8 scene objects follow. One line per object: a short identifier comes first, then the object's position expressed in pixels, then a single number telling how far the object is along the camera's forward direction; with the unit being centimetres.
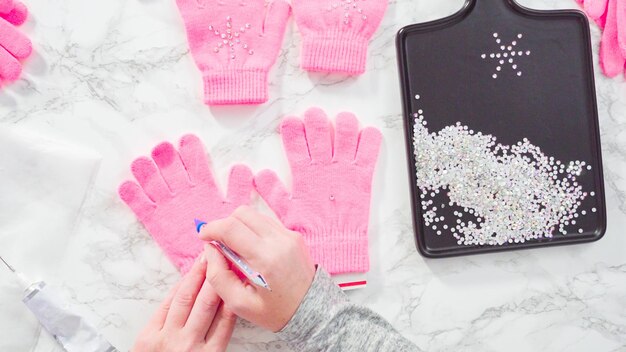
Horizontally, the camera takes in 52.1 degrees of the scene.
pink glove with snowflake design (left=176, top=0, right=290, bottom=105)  97
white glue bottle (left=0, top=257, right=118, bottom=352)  95
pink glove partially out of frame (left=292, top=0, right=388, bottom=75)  98
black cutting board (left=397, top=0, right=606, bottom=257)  100
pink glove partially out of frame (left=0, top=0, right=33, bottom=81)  94
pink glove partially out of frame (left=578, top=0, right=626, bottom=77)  100
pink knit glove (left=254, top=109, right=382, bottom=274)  98
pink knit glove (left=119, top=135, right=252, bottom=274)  97
